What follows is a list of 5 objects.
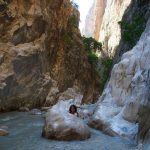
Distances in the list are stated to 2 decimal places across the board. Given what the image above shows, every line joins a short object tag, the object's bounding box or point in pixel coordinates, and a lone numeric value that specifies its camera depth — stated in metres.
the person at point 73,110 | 10.26
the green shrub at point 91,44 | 25.61
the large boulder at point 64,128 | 7.52
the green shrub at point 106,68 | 24.62
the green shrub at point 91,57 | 24.70
